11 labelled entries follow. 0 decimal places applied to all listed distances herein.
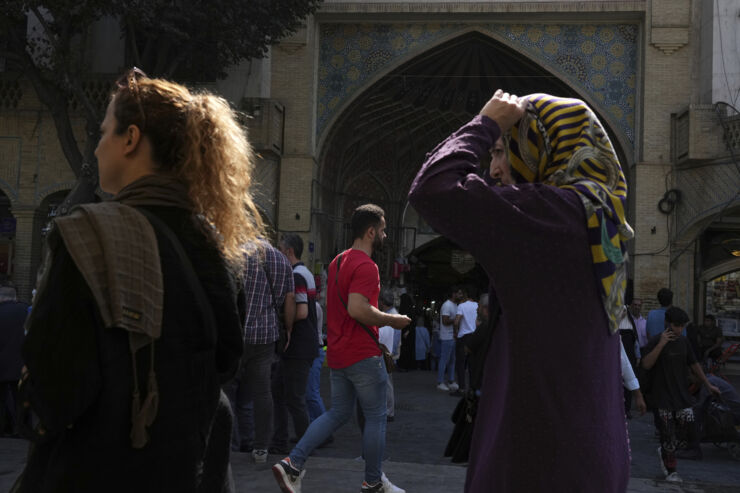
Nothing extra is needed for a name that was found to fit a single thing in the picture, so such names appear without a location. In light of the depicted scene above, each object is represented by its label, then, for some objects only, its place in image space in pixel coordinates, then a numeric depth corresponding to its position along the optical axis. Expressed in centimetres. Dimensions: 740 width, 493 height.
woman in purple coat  158
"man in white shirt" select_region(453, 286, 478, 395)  1102
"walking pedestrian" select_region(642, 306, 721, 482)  604
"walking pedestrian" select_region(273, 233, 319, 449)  575
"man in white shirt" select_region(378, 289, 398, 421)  774
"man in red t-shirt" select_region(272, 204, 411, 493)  427
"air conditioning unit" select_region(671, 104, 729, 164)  1418
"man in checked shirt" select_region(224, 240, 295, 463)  517
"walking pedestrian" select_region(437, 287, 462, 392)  1156
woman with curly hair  133
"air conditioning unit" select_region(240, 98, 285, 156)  1498
